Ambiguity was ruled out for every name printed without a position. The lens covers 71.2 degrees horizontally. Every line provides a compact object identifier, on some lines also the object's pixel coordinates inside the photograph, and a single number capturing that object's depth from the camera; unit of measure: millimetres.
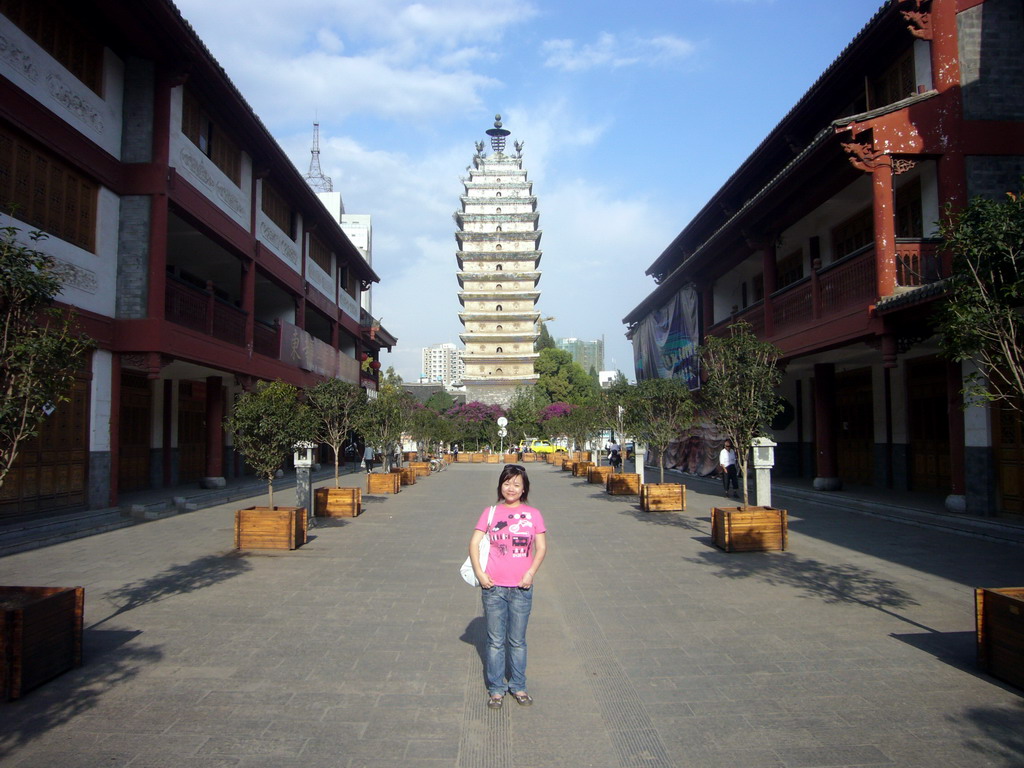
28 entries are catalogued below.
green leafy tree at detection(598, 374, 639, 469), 21220
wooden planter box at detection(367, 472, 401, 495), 20484
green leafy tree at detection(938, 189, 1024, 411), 5402
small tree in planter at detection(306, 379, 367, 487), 16328
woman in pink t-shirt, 4488
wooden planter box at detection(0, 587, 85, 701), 4520
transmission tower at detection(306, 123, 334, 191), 57625
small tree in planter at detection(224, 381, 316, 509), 10828
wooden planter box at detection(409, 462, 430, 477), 29703
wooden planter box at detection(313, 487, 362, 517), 14578
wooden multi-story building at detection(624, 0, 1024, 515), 12562
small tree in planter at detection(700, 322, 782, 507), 10594
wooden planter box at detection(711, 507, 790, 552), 9969
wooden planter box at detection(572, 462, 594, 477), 27950
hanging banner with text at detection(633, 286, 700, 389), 26094
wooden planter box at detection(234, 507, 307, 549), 10250
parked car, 54369
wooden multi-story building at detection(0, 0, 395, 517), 11828
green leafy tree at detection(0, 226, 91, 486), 5000
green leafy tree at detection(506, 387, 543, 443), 49312
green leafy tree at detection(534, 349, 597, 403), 70250
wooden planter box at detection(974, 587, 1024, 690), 4684
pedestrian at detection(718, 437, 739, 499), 17891
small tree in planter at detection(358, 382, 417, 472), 18516
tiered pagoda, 60250
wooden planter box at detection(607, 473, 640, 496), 19422
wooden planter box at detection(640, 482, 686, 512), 15305
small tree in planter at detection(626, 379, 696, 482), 16984
